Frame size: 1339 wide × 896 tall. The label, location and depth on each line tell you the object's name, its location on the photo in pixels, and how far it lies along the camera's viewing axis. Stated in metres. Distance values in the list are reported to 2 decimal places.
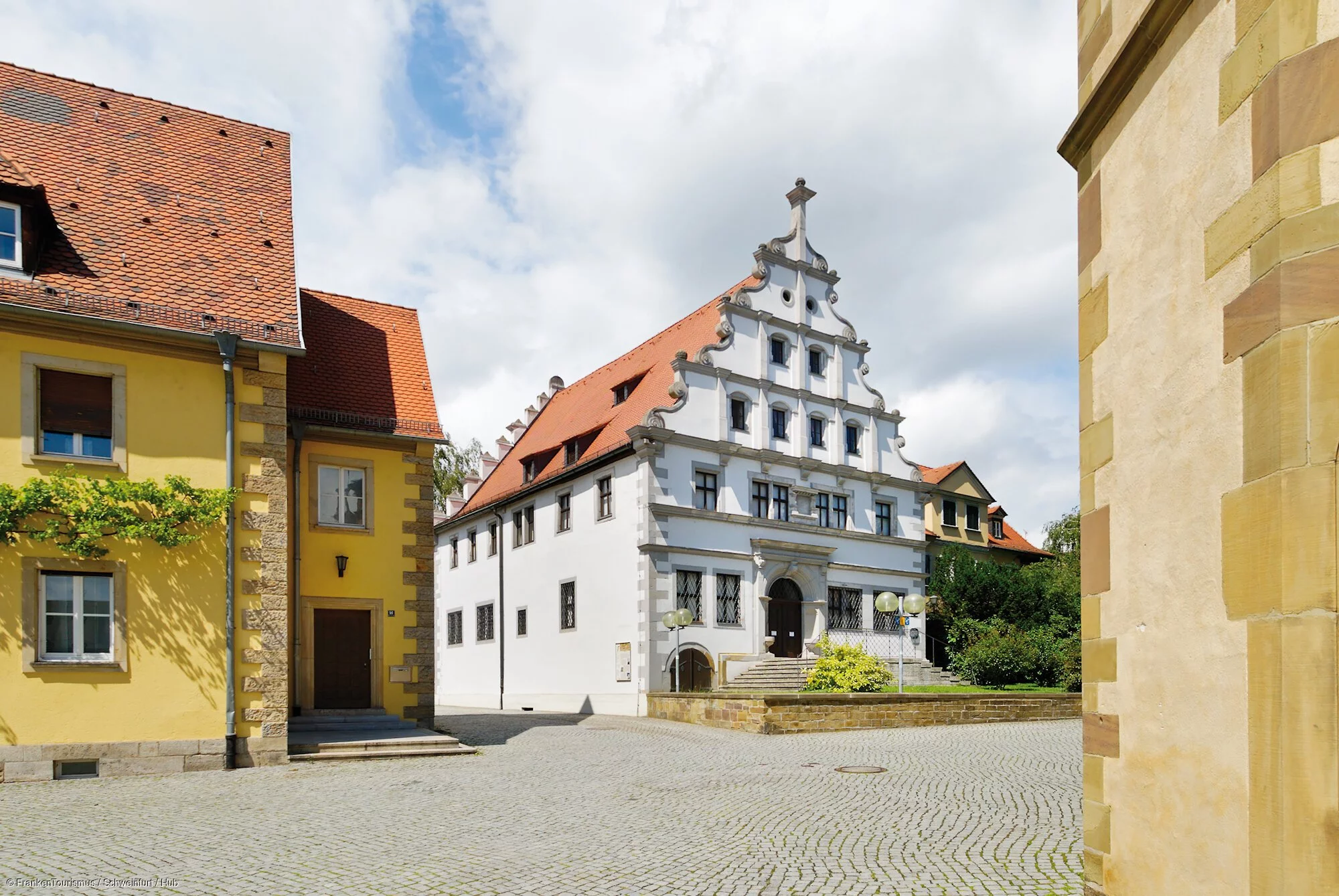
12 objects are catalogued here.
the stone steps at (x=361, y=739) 15.14
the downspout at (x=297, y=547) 17.09
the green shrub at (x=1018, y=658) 29.22
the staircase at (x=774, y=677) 26.12
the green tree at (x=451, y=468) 47.28
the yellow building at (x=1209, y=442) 3.73
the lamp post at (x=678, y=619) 23.86
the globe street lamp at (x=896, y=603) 25.20
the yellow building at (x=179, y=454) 13.57
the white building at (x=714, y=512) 26.56
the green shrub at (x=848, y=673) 22.81
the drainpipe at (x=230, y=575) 14.25
